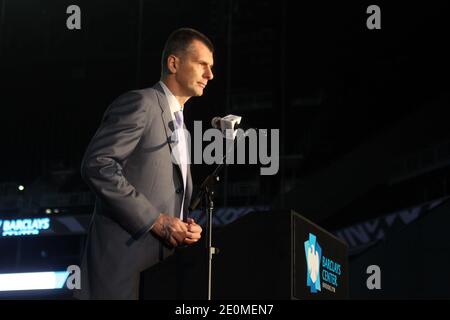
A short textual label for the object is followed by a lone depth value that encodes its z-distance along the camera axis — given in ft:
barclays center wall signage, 45.32
